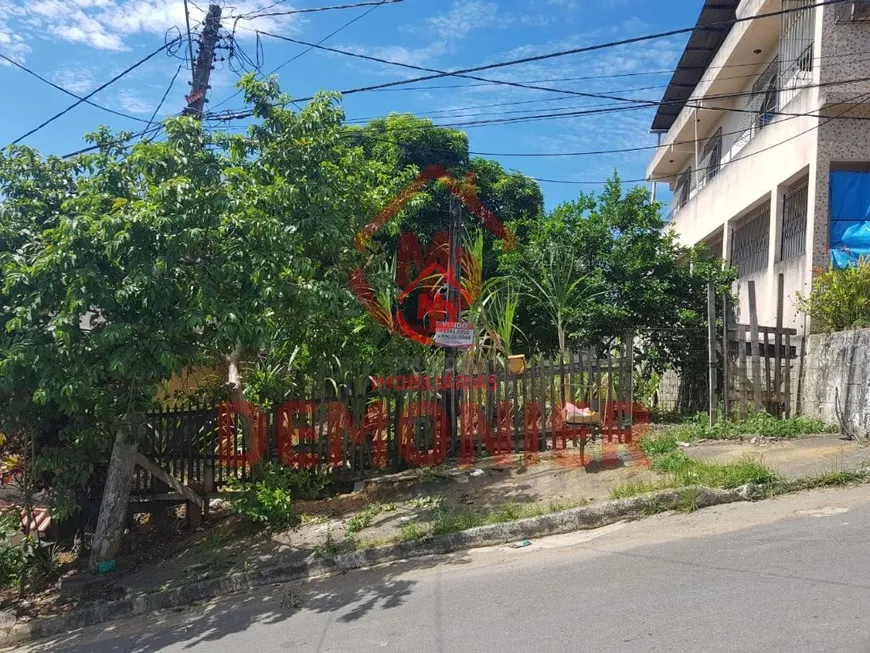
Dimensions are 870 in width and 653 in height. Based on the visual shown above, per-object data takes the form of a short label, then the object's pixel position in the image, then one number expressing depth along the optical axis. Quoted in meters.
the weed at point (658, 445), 7.92
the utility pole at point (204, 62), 9.33
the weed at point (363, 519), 6.95
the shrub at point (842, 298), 8.69
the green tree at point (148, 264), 5.72
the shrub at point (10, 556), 7.28
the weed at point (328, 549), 6.38
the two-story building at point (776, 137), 10.08
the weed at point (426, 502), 7.34
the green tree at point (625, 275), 10.84
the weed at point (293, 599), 5.45
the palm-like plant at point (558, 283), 11.09
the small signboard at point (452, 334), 8.04
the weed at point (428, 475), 8.01
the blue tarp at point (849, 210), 10.01
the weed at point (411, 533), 6.34
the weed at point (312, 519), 7.43
